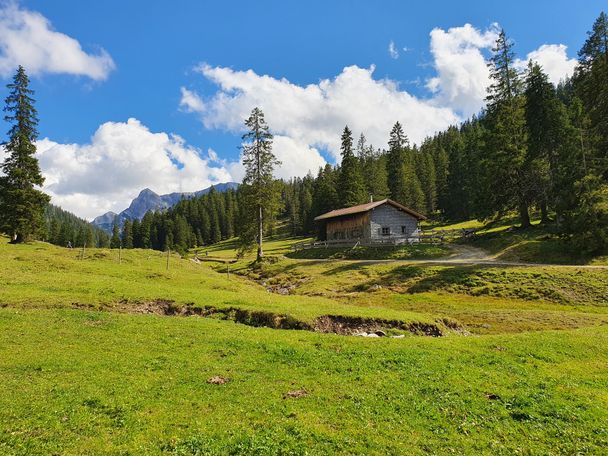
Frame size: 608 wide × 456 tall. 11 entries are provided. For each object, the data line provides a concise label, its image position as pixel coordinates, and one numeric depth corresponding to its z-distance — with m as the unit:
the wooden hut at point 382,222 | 55.69
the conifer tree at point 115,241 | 139.50
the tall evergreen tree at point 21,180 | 44.22
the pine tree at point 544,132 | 46.22
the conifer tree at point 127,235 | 140.88
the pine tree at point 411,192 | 88.38
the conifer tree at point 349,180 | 75.44
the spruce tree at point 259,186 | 54.91
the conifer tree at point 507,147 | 46.72
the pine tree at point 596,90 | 44.10
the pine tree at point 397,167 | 87.81
